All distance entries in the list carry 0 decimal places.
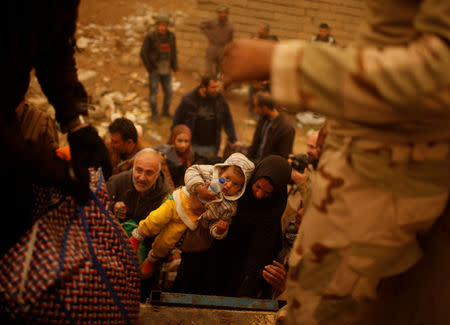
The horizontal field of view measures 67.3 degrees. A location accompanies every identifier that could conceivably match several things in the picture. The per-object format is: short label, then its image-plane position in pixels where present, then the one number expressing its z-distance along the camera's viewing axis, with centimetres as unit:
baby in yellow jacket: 229
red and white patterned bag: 114
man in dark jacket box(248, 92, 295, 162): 459
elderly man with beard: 297
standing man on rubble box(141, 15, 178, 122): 692
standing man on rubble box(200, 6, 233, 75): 812
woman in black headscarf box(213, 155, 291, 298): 249
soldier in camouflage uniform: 87
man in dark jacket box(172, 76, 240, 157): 514
